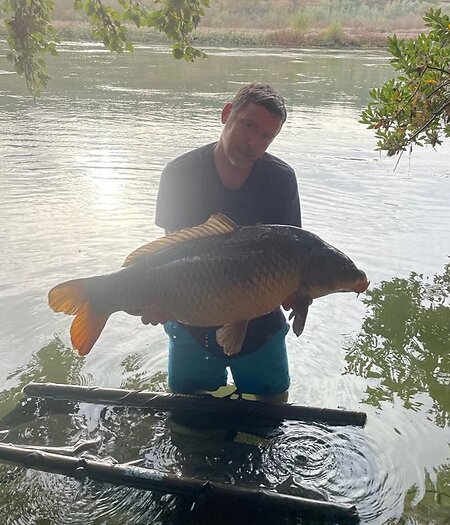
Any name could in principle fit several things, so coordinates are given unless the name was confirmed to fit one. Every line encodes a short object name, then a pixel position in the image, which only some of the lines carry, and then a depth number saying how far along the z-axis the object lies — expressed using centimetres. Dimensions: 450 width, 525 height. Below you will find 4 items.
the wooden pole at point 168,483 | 247
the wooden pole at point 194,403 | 305
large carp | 260
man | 275
